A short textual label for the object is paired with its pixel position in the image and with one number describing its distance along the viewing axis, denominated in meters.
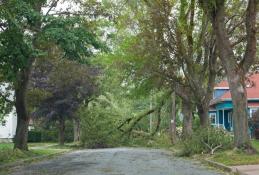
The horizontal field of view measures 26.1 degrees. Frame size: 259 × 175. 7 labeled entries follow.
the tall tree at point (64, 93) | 49.28
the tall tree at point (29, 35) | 19.69
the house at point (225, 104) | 52.59
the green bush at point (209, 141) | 28.56
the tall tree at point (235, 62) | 24.61
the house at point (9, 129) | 62.72
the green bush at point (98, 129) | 50.06
